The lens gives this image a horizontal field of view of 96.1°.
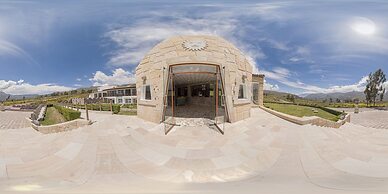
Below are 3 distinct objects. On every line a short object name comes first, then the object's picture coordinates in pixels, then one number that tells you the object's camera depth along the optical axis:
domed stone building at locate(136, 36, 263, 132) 10.34
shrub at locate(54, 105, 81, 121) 14.64
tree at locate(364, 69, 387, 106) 14.81
